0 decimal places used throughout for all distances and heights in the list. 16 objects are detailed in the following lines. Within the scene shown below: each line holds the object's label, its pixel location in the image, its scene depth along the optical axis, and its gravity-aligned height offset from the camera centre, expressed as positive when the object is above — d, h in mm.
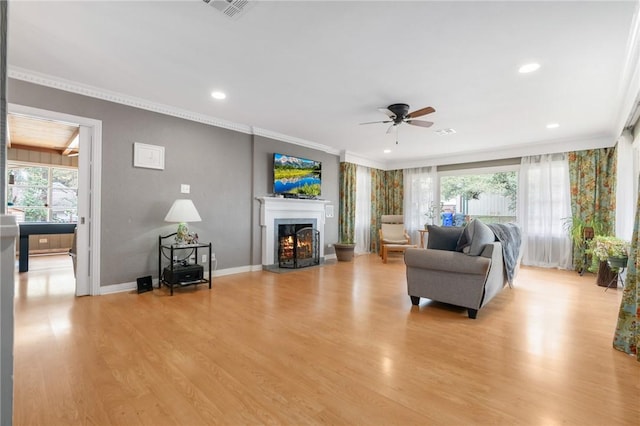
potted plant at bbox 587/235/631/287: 3855 -499
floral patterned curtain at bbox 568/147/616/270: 5363 +569
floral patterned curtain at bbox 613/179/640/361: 2324 -710
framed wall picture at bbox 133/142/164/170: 3977 +748
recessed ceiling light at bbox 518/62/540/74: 2917 +1458
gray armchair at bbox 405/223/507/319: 3033 -610
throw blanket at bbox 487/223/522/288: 3609 -337
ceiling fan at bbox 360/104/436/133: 3860 +1305
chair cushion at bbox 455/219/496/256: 3049 -230
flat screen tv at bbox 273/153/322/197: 5547 +732
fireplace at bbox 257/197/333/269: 5402 -53
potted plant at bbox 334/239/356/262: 6578 -802
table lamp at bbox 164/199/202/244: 3930 -52
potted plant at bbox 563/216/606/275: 5320 -277
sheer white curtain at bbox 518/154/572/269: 5852 +153
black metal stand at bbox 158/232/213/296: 3838 -655
